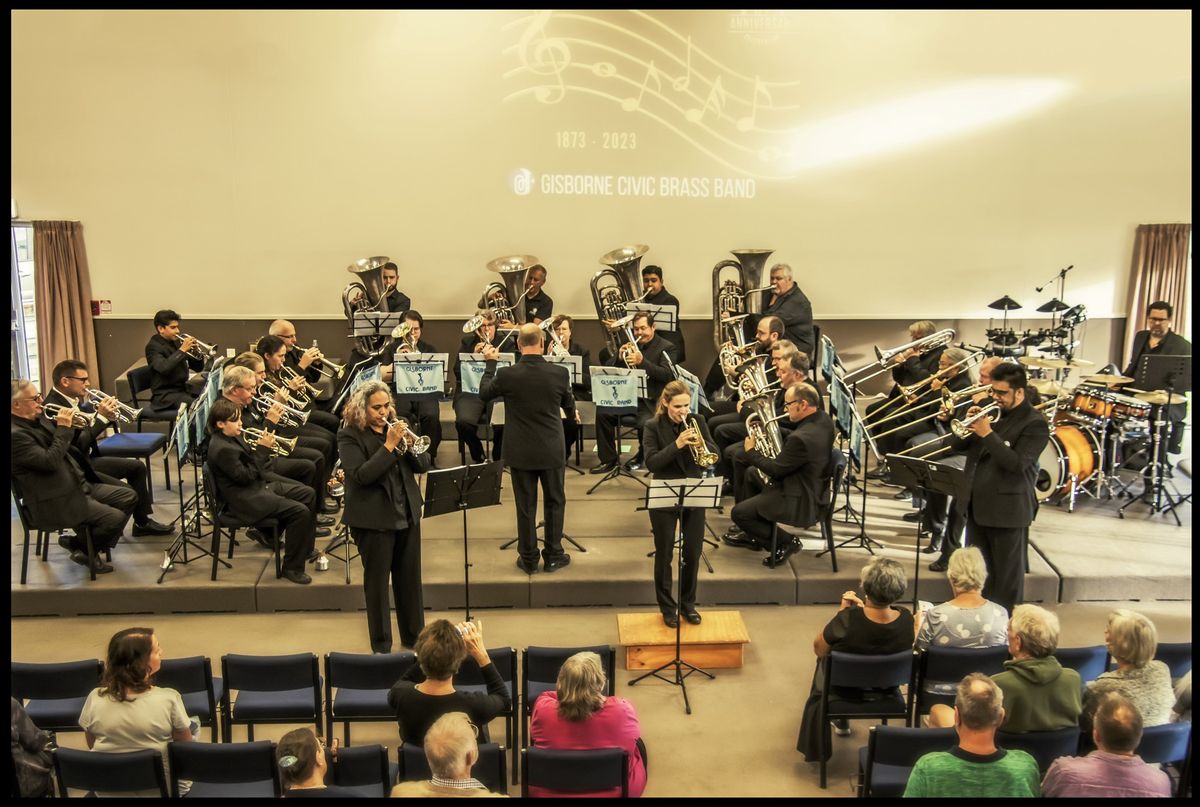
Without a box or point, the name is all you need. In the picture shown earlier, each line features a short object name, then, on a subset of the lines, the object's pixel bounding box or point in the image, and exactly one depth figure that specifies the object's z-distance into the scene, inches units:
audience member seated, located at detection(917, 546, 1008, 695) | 219.3
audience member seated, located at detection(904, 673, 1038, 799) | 164.4
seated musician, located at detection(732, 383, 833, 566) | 290.4
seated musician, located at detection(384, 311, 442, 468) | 404.2
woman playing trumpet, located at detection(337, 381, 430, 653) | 249.1
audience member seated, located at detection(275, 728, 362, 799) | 165.0
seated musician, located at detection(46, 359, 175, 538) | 309.9
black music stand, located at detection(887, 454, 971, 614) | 269.1
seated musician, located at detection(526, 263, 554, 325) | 442.9
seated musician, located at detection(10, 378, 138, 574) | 286.2
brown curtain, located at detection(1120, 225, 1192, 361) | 490.9
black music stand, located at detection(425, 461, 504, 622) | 258.5
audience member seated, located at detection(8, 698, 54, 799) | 178.4
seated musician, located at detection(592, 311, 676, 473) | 388.8
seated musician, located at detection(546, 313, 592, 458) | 390.0
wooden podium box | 271.0
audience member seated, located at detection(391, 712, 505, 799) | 155.3
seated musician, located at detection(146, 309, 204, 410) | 395.9
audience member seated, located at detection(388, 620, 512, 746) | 182.5
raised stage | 303.1
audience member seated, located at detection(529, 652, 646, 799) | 183.5
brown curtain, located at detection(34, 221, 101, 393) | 458.3
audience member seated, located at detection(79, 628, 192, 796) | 188.2
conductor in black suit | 296.2
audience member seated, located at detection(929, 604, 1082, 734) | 193.2
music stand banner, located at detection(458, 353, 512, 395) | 370.5
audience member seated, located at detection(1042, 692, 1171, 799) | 164.2
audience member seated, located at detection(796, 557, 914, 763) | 210.5
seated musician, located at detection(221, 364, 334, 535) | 304.2
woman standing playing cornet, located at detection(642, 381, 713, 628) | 268.7
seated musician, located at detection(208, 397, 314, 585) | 291.6
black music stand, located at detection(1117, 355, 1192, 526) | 365.4
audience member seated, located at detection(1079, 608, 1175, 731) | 192.2
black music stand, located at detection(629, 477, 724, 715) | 249.8
